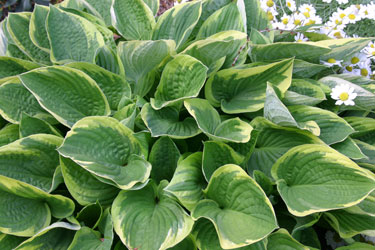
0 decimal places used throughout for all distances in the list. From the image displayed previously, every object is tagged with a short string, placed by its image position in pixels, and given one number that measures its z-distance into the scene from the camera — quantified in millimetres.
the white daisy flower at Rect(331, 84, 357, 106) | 1243
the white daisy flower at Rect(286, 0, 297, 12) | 1630
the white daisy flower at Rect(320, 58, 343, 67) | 1382
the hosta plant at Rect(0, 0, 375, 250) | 999
